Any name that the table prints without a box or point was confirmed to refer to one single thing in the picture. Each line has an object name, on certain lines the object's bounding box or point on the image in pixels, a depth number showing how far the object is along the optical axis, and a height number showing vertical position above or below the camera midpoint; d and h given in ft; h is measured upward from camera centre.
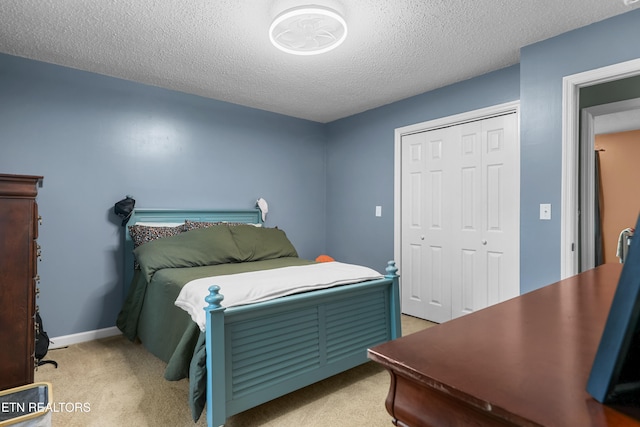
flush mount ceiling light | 6.38 +3.74
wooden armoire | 5.67 -1.16
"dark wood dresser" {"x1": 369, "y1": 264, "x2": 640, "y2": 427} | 1.37 -0.78
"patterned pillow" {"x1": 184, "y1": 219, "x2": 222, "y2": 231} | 10.48 -0.40
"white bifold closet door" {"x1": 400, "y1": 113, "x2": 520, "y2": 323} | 9.64 -0.13
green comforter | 5.57 -2.35
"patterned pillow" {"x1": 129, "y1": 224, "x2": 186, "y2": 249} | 9.57 -0.60
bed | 5.57 -2.11
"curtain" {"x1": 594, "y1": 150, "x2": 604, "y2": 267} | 10.39 -0.44
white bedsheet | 6.01 -1.41
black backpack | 7.86 -3.15
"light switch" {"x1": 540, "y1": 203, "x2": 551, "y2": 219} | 7.92 +0.08
